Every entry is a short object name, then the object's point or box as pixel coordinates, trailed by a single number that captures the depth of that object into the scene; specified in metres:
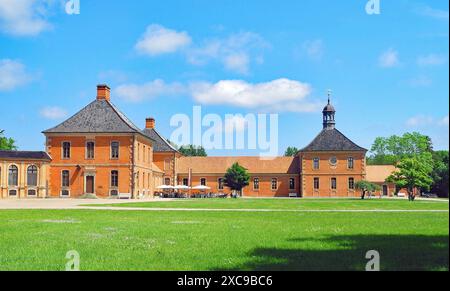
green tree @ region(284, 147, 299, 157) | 114.03
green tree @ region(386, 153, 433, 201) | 46.59
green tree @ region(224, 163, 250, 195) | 62.16
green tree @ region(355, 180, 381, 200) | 55.19
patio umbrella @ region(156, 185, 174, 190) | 59.09
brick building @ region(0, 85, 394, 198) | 49.38
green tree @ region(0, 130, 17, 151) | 69.68
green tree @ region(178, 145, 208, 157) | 115.72
